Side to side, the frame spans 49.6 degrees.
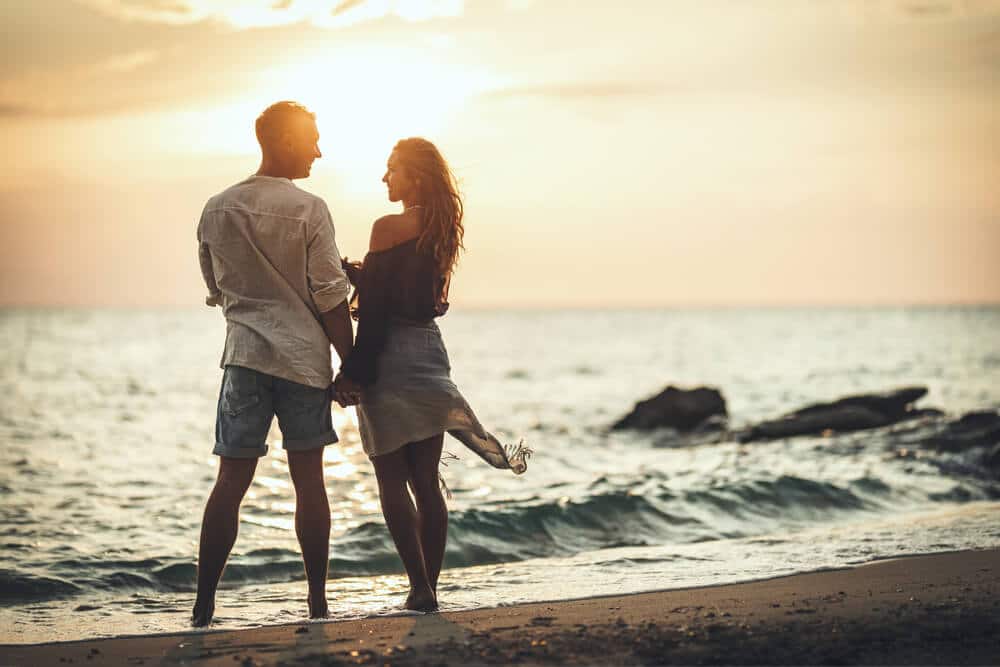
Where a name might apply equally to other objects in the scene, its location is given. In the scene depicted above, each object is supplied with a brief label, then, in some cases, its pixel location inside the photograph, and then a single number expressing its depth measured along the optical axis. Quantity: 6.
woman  4.99
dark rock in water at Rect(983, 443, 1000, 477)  12.35
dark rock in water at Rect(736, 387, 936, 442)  16.83
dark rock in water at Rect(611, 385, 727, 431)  18.56
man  4.80
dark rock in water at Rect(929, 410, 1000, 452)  13.96
